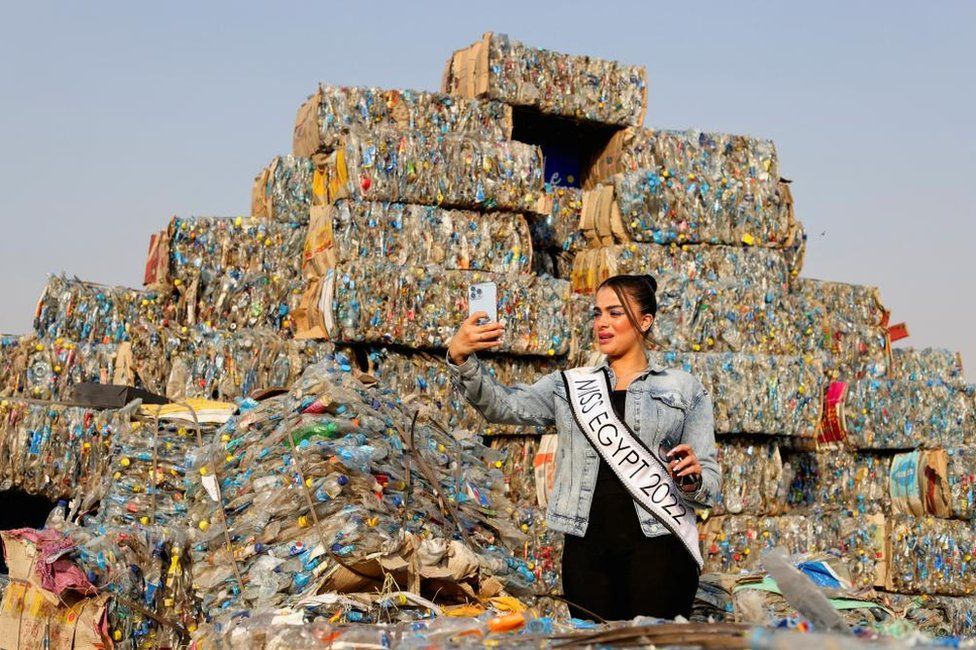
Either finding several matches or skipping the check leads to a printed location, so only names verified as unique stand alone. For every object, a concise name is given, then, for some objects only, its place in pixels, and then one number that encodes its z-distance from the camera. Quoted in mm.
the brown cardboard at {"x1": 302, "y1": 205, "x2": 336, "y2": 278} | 9375
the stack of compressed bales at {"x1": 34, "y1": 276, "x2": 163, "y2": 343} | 9617
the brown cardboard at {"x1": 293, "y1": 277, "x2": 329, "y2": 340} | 9312
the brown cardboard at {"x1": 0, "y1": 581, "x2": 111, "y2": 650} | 5852
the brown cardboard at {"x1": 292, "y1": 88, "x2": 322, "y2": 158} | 10062
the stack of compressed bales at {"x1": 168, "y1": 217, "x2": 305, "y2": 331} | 10047
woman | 4777
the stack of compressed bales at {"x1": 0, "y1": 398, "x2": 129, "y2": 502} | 8672
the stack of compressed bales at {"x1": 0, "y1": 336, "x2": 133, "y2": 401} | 9242
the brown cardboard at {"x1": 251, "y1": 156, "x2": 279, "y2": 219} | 10984
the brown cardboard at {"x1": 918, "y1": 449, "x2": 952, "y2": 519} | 10781
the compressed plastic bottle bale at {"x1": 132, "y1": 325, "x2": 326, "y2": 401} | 9148
